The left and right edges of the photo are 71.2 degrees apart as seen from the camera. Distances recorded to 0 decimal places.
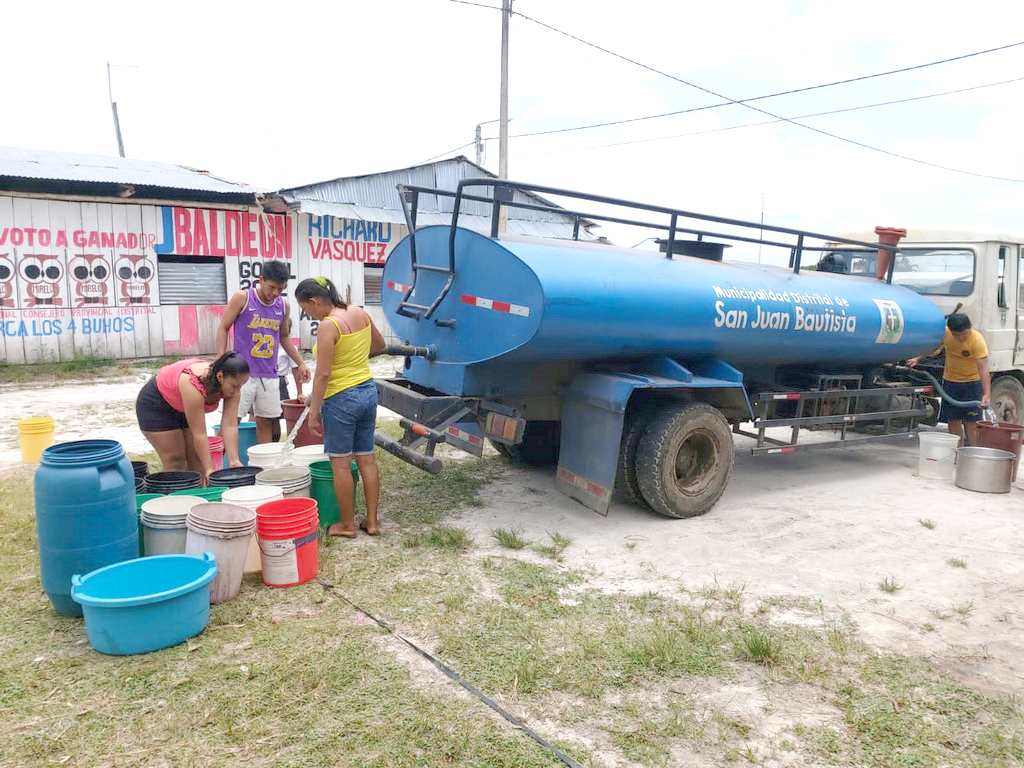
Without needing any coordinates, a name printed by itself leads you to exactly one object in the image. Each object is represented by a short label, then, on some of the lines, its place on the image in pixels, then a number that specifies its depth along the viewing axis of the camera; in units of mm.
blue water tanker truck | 4867
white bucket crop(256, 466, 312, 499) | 4539
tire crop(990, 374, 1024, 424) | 8117
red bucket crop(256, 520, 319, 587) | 3941
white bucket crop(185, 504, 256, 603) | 3727
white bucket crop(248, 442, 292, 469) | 5363
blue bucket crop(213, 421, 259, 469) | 6137
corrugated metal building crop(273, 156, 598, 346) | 14578
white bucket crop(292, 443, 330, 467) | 5255
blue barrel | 3439
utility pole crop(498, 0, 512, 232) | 16047
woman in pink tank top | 4312
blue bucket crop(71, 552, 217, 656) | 3158
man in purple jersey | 5559
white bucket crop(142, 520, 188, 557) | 3898
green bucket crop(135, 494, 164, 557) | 4023
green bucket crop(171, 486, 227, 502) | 4230
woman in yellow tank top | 4574
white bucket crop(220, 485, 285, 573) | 4082
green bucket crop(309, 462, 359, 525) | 4930
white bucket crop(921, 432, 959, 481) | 6805
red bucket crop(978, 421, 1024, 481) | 6715
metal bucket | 6312
